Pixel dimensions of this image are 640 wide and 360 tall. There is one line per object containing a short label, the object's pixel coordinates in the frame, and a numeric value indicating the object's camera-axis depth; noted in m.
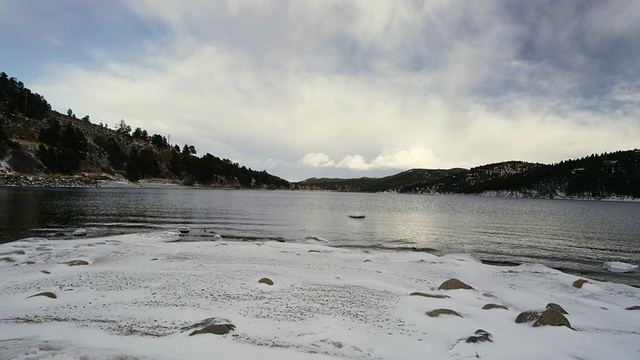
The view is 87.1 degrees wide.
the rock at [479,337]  8.11
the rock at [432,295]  12.23
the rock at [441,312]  10.05
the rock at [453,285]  13.77
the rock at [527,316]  9.73
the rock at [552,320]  9.39
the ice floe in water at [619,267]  20.63
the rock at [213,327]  7.82
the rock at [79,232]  27.11
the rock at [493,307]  11.20
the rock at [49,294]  10.35
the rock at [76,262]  15.58
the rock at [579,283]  15.06
